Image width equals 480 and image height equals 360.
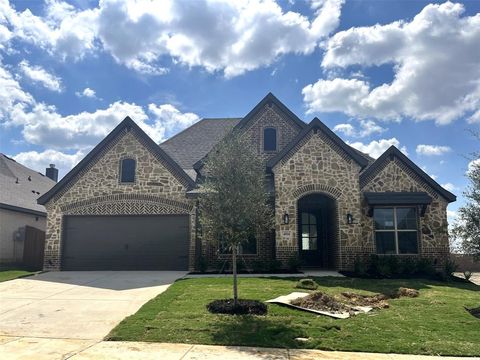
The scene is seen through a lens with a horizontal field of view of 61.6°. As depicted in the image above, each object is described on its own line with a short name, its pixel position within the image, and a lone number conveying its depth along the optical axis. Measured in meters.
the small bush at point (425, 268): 15.70
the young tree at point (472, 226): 10.06
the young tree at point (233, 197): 9.34
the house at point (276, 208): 16.73
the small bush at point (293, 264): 15.80
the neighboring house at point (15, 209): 20.09
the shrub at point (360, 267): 15.00
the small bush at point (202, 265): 16.09
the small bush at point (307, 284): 11.80
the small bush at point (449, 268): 15.69
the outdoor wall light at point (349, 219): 16.41
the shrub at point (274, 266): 15.90
